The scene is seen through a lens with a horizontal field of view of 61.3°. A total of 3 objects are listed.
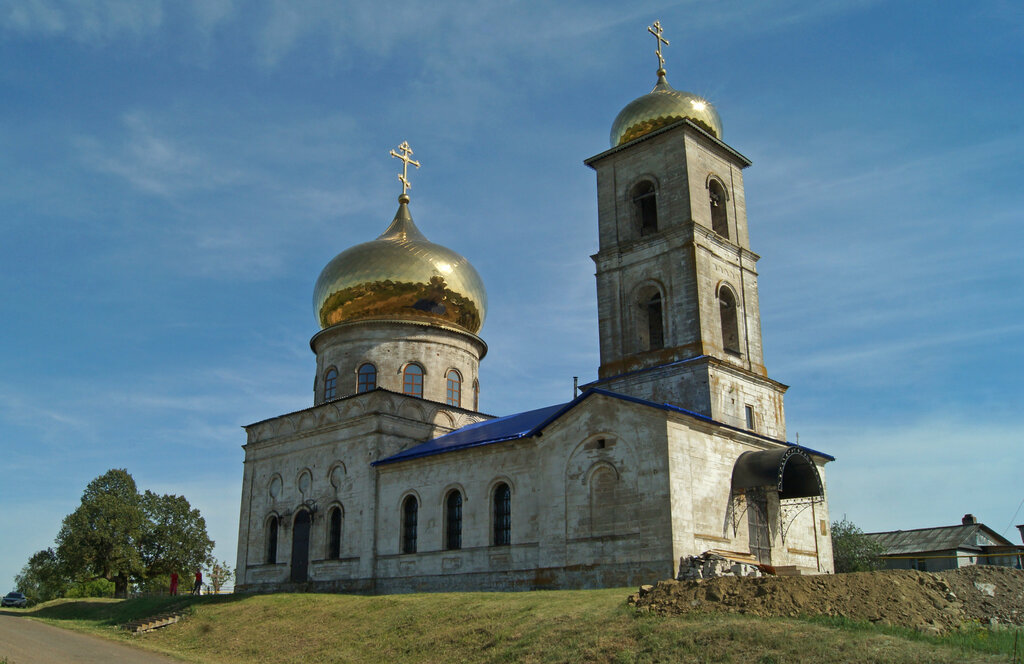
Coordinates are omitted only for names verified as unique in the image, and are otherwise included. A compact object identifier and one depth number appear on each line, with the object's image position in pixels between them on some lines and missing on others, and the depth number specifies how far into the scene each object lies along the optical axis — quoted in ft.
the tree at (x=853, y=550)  119.44
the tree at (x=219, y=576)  153.89
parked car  132.05
